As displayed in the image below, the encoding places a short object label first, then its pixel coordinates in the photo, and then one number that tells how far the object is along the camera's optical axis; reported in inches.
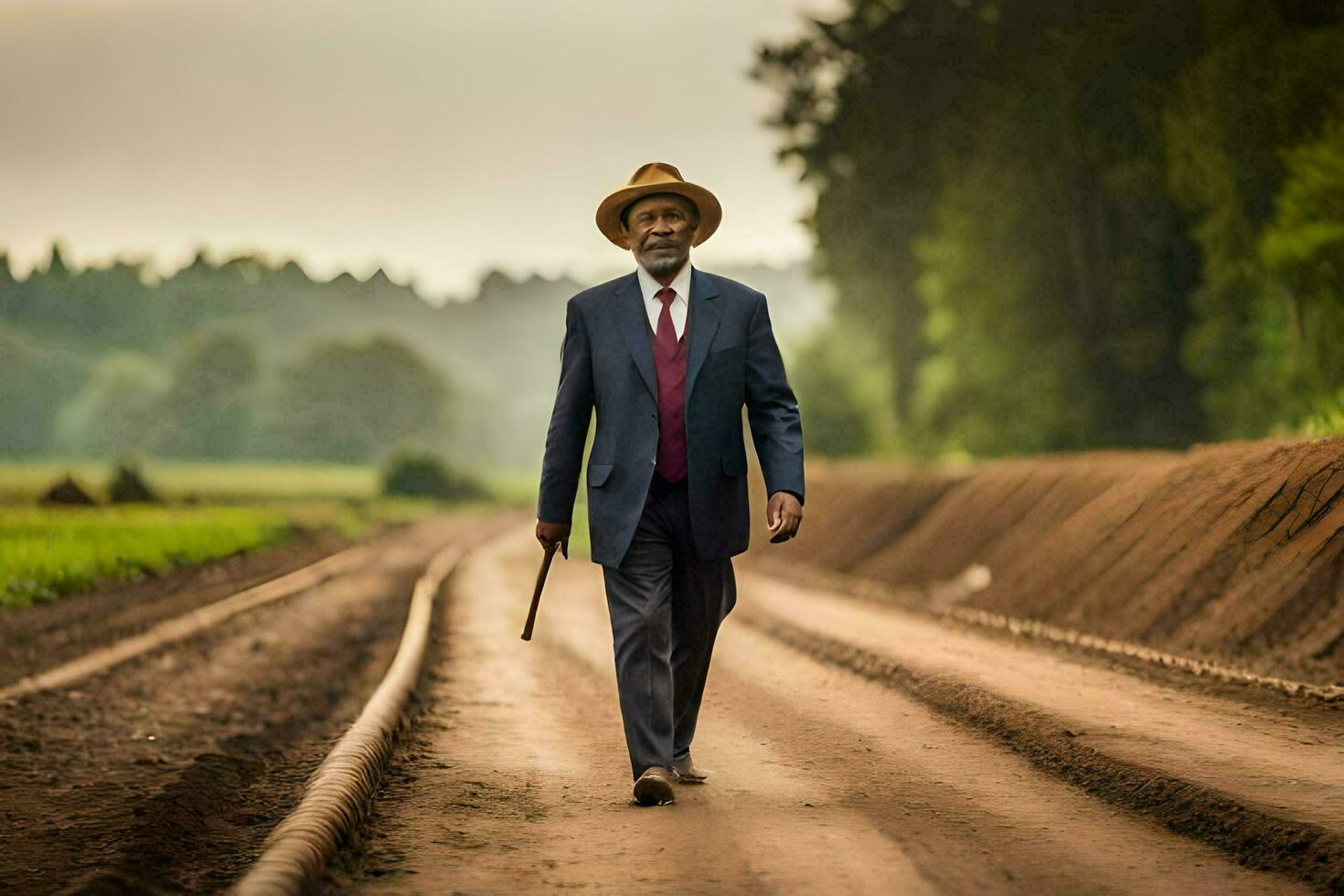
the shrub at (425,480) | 3710.6
